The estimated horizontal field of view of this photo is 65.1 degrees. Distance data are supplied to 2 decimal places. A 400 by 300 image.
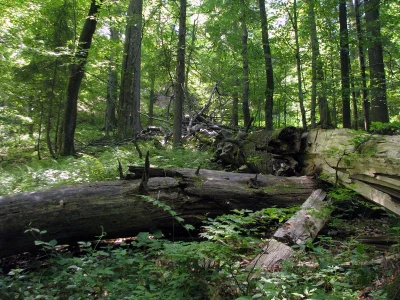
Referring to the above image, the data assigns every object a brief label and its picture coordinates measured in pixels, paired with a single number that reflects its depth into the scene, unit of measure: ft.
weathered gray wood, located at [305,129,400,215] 12.75
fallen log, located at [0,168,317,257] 14.39
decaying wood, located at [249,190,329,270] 12.32
